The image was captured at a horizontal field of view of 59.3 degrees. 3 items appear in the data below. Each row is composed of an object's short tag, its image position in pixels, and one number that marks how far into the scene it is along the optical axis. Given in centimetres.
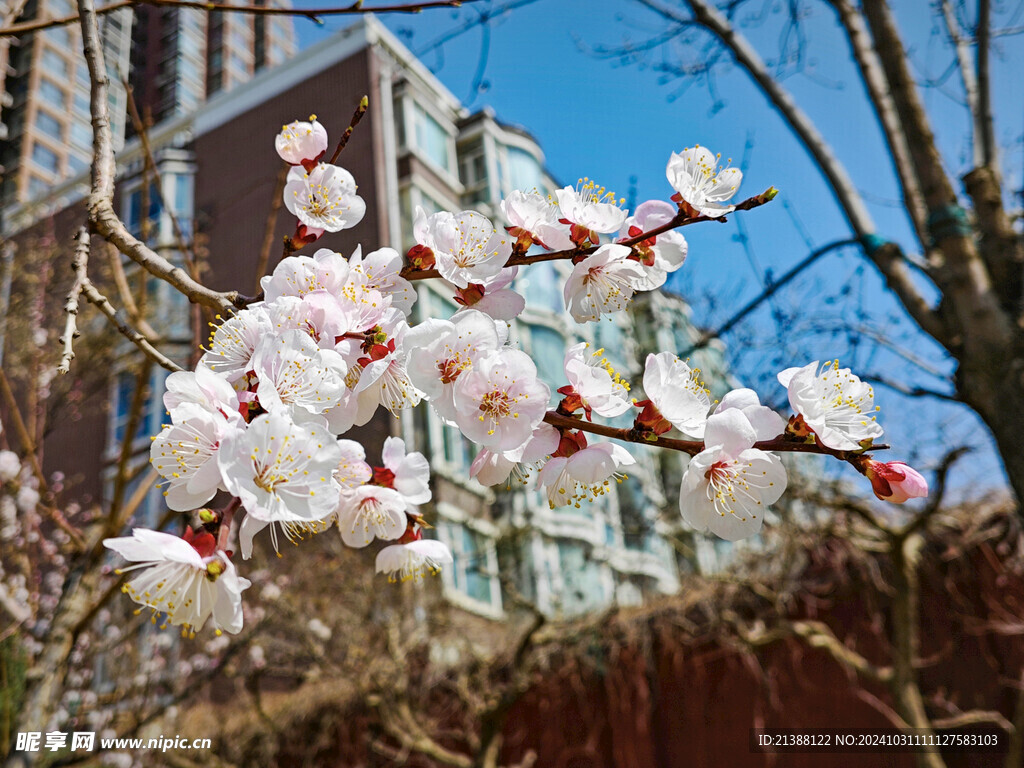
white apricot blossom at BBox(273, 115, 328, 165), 30
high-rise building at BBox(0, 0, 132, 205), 1990
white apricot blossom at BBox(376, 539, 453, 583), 27
